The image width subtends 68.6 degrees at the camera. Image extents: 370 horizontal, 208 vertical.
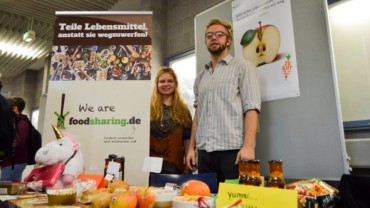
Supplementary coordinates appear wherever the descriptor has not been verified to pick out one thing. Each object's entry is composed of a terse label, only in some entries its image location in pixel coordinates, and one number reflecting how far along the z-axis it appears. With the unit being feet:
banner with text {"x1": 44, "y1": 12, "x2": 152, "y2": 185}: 5.87
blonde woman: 5.97
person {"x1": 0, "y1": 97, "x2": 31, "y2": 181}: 9.37
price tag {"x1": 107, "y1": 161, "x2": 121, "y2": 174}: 4.17
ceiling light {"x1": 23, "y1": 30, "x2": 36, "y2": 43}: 13.66
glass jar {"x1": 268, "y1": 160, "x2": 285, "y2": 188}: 2.47
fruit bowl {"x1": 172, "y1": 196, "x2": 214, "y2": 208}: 2.38
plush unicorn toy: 4.32
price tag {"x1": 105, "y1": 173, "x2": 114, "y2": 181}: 4.00
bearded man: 4.96
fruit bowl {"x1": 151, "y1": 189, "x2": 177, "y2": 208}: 2.67
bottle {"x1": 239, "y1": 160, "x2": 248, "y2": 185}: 2.59
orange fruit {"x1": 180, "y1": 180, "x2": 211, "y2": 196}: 2.80
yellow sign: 2.03
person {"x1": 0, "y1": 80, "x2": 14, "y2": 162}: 5.25
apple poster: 5.53
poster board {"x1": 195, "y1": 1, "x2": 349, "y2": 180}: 4.81
